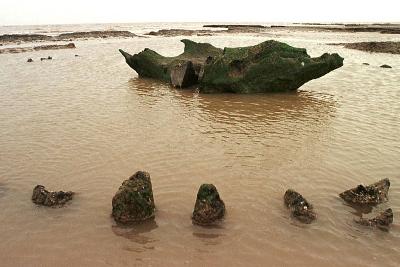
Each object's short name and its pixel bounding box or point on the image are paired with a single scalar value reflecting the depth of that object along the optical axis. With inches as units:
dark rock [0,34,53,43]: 2394.9
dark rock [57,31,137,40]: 2758.4
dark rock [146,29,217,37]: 2979.8
